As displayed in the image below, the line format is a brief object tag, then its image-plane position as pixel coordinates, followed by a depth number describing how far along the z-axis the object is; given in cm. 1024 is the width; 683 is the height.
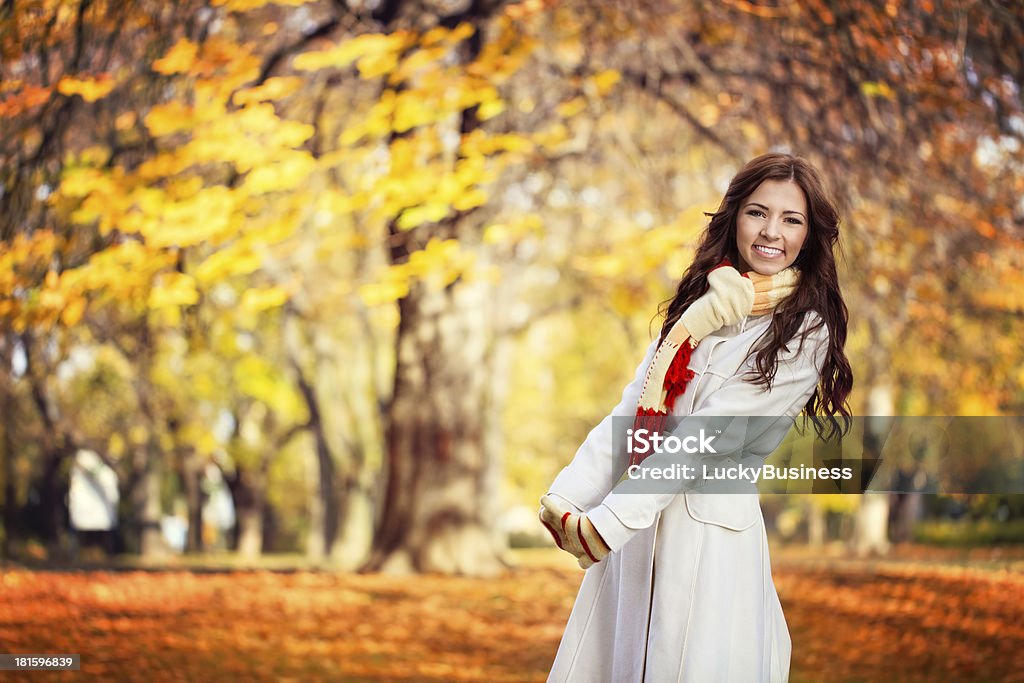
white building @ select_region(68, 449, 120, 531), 3394
